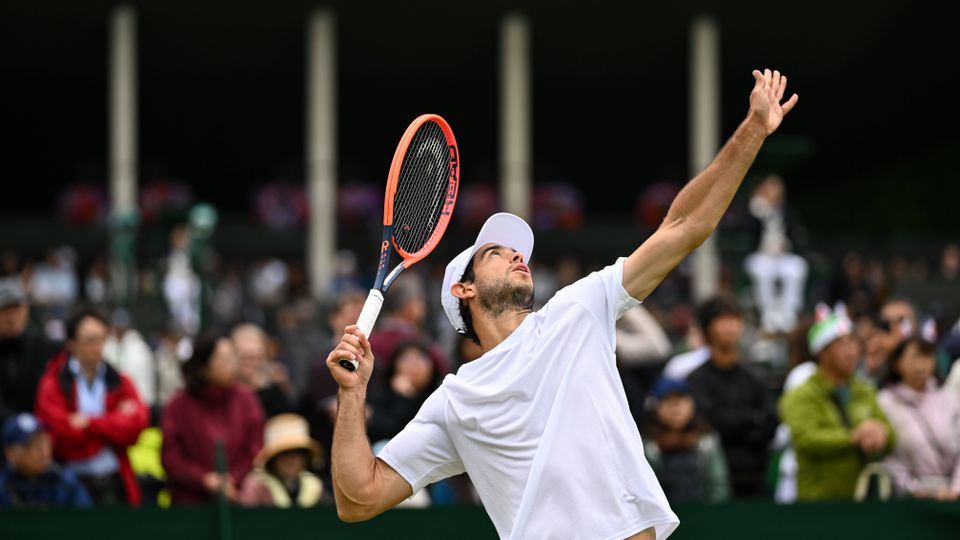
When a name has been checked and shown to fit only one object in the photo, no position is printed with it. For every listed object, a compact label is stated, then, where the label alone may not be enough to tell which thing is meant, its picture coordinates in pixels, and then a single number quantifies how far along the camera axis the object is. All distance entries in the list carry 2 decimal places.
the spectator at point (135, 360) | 23.47
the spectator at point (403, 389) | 17.95
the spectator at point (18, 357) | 18.89
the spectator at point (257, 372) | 19.55
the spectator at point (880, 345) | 20.62
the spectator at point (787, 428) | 17.61
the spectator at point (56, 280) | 35.19
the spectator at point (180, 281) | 29.20
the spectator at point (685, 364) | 19.39
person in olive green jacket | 16.84
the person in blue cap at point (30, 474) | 16.58
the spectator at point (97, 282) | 34.09
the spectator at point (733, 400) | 18.12
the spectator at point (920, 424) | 17.12
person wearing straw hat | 16.73
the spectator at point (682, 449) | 17.20
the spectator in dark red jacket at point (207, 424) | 16.73
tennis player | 9.03
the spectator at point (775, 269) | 25.89
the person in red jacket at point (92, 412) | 17.25
